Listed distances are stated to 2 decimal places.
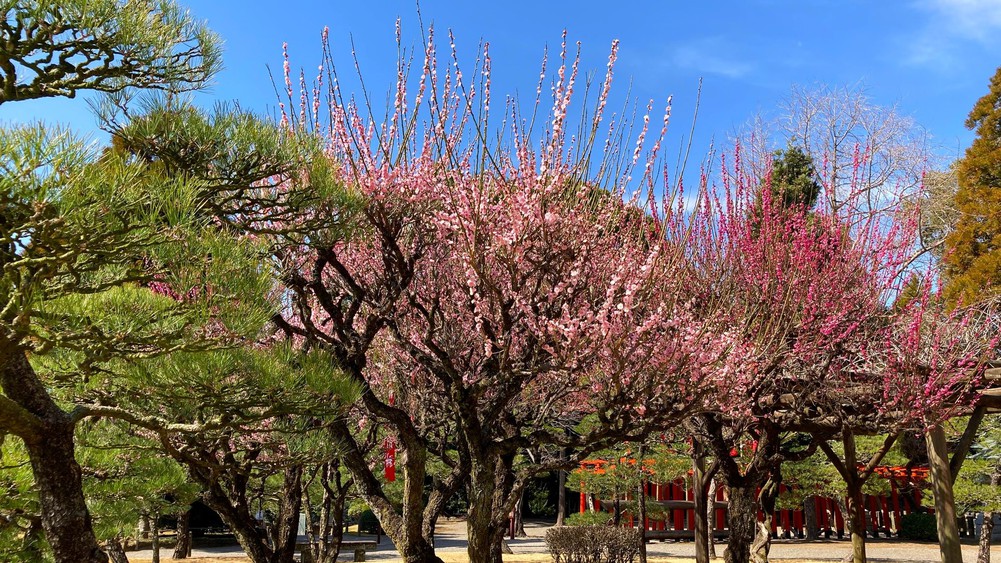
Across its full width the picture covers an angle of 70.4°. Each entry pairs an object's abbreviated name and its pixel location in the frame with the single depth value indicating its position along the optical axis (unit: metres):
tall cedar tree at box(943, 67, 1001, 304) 15.10
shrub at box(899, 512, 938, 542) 20.55
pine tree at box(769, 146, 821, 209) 19.88
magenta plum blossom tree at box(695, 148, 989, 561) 7.76
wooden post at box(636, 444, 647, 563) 13.13
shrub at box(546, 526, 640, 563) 13.21
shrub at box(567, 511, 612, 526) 13.75
